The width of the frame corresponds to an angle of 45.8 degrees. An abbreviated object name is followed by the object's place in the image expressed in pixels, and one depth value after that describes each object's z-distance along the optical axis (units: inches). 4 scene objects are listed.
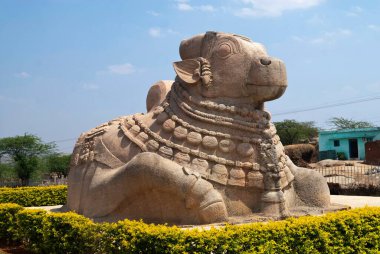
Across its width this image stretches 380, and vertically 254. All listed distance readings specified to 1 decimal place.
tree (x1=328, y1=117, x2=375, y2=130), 1994.8
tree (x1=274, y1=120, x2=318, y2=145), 1796.3
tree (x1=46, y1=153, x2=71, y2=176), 1539.1
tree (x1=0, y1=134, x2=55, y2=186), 1160.8
